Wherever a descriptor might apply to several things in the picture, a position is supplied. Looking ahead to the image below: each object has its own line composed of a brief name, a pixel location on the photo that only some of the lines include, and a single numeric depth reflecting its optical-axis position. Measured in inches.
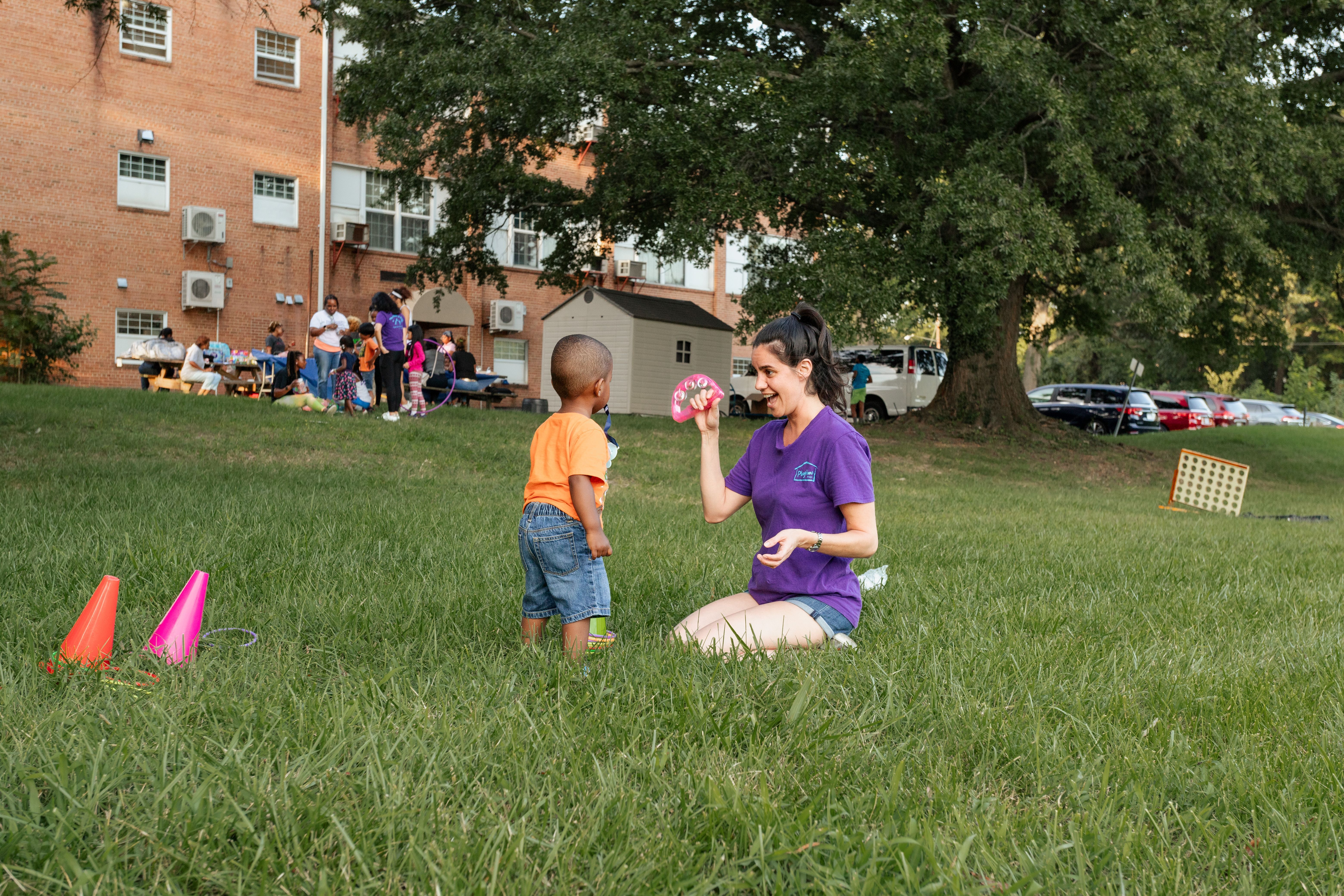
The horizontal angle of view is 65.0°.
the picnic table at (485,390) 994.7
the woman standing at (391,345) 629.6
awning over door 1255.5
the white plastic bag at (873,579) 208.4
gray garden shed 1207.6
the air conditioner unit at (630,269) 1502.2
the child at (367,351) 642.2
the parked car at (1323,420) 1680.6
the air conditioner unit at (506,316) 1332.4
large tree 601.3
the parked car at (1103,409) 1423.5
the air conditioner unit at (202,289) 1123.9
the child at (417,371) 685.9
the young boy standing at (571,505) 147.7
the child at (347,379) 648.4
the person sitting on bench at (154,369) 916.6
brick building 1074.7
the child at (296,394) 637.9
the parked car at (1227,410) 1539.1
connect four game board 525.3
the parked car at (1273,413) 1683.1
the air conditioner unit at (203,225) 1122.7
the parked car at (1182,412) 1477.6
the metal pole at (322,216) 1214.9
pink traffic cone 144.4
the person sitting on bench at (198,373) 853.8
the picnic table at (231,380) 887.1
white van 1203.9
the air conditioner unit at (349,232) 1211.9
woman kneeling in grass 152.4
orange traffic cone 139.2
